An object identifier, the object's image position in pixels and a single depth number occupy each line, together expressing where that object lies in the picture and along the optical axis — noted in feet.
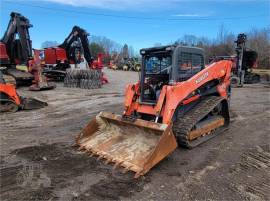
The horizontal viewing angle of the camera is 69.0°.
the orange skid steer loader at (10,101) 19.35
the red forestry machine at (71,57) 40.55
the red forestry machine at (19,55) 33.29
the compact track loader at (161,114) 9.98
